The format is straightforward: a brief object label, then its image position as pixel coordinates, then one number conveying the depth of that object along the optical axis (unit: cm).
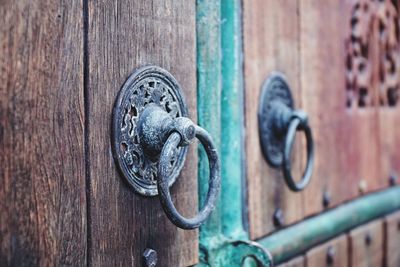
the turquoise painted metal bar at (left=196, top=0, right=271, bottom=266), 63
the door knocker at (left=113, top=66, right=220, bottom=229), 49
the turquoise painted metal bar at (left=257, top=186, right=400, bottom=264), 77
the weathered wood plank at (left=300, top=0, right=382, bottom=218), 86
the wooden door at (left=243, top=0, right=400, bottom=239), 73
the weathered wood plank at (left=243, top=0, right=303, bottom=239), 71
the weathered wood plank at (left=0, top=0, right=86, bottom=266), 40
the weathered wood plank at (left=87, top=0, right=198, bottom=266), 48
